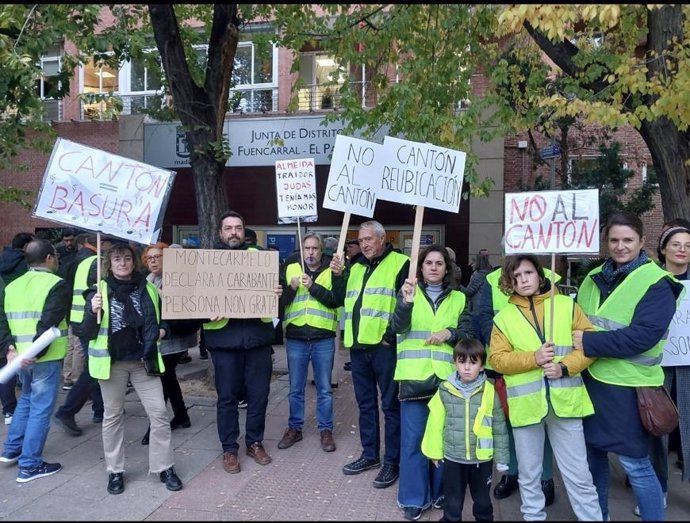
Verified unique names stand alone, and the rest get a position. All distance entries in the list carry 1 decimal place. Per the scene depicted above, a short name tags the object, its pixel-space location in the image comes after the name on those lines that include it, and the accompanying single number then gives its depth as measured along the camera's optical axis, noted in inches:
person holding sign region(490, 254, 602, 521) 137.9
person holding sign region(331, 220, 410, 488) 177.0
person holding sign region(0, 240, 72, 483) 181.8
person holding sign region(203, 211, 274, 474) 186.5
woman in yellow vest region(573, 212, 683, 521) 133.0
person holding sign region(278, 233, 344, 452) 203.3
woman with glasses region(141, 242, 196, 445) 217.0
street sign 339.0
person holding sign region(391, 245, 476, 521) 155.2
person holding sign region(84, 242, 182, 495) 169.0
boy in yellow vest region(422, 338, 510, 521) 139.9
